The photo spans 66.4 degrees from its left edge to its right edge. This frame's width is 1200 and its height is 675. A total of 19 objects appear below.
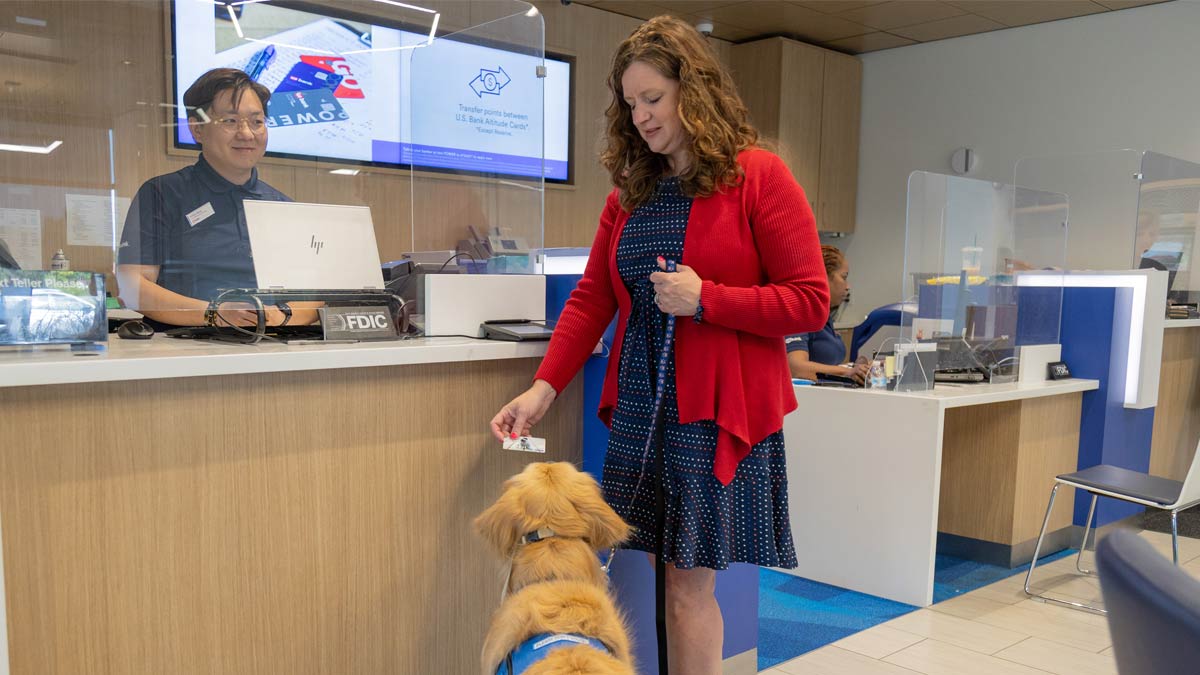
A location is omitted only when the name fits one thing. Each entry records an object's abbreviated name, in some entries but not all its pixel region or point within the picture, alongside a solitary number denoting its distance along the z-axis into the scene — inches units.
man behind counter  88.4
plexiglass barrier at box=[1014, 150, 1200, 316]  199.3
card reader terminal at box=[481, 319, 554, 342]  80.2
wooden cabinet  270.1
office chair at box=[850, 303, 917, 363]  190.5
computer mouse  77.3
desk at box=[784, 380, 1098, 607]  133.6
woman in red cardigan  66.9
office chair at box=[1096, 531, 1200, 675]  21.2
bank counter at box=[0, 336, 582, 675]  56.7
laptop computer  80.1
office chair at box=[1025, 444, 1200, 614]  123.0
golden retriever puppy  53.9
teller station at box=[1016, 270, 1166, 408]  165.0
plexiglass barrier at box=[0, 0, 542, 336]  88.4
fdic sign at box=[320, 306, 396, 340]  77.2
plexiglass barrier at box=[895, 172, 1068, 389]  147.9
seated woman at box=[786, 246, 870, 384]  158.2
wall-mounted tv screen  99.3
